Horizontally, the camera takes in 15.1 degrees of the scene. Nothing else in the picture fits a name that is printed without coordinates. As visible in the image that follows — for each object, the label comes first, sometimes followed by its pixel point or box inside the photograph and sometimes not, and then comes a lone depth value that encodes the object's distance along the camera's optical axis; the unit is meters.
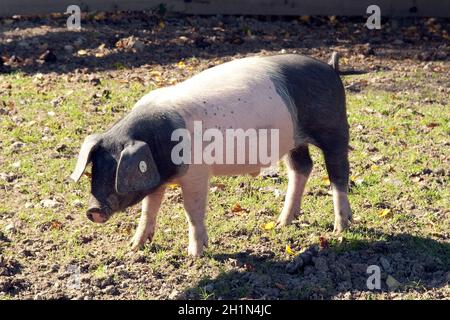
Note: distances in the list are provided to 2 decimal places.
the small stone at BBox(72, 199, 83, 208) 12.74
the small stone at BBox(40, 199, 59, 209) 12.73
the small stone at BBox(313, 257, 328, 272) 10.46
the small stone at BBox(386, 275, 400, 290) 10.07
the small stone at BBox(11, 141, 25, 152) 14.80
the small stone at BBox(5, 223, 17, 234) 11.85
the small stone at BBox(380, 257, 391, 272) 10.50
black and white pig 9.99
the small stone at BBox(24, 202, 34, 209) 12.68
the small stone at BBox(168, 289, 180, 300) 9.91
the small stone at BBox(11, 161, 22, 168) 14.14
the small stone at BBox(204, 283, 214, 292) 10.01
